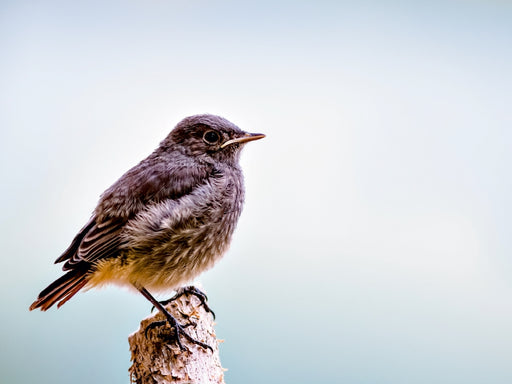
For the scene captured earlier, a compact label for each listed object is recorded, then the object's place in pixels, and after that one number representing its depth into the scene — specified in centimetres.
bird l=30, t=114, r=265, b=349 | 498
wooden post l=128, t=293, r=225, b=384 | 469
